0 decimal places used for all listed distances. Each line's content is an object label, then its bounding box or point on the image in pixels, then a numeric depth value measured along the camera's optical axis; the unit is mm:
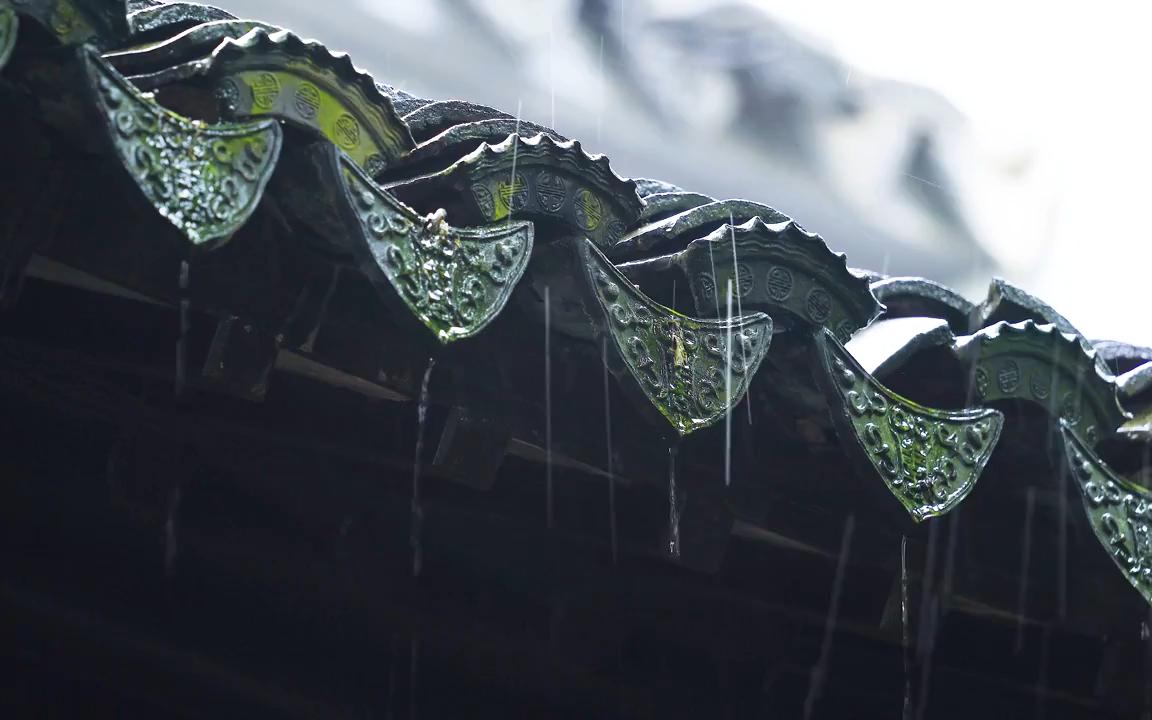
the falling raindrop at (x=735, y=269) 6078
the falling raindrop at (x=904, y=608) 7773
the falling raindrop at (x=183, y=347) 5934
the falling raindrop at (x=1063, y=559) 6984
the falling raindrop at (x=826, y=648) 8281
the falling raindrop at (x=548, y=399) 5852
